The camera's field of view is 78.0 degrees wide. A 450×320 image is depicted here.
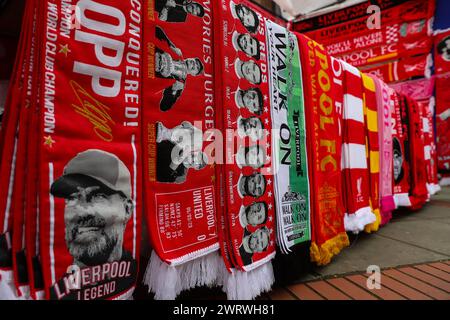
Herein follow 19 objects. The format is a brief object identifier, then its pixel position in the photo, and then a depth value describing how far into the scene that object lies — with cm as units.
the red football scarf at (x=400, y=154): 205
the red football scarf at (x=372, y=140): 168
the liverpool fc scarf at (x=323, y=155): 117
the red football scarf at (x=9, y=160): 57
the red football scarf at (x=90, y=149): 59
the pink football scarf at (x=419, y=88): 476
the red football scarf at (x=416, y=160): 227
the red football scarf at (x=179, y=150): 77
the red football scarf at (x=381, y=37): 479
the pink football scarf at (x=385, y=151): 182
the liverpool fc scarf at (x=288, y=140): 106
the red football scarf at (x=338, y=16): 508
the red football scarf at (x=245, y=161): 89
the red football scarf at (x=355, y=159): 145
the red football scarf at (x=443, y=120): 463
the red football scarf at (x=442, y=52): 458
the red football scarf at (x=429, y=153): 285
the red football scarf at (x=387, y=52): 475
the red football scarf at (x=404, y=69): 475
